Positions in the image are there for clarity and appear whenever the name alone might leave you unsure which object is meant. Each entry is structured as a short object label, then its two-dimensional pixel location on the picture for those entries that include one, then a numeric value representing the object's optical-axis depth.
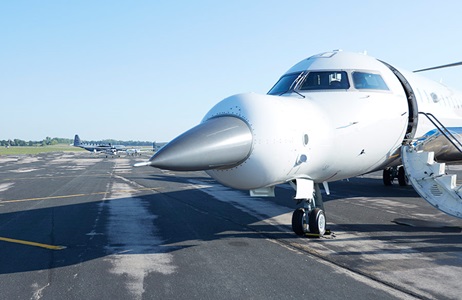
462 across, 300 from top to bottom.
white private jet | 6.74
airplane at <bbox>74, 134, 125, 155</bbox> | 87.94
